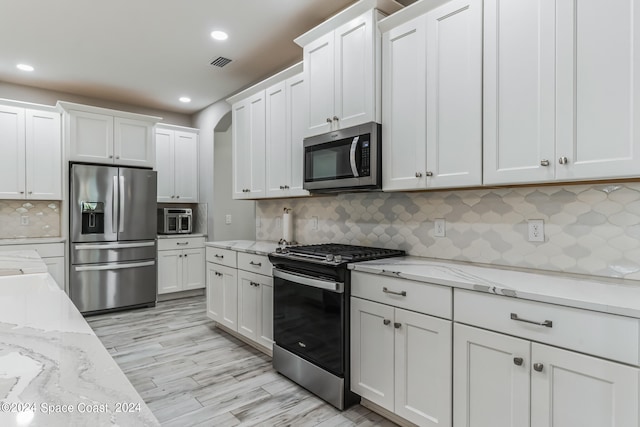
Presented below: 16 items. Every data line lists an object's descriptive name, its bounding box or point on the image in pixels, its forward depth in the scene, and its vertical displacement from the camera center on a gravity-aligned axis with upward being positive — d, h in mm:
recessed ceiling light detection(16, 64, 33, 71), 3877 +1560
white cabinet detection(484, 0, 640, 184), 1504 +555
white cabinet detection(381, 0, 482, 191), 1966 +661
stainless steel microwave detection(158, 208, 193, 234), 5078 -113
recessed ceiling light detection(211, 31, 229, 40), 3197 +1576
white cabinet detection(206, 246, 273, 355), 3017 -750
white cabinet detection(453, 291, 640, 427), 1302 -637
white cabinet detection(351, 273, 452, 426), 1807 -771
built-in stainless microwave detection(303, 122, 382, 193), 2379 +368
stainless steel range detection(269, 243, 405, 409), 2250 -693
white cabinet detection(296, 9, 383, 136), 2396 +975
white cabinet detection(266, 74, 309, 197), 3109 +675
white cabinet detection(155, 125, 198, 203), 5227 +714
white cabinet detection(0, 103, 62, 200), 4086 +673
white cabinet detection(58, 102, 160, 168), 4266 +942
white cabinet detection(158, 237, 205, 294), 4930 -726
